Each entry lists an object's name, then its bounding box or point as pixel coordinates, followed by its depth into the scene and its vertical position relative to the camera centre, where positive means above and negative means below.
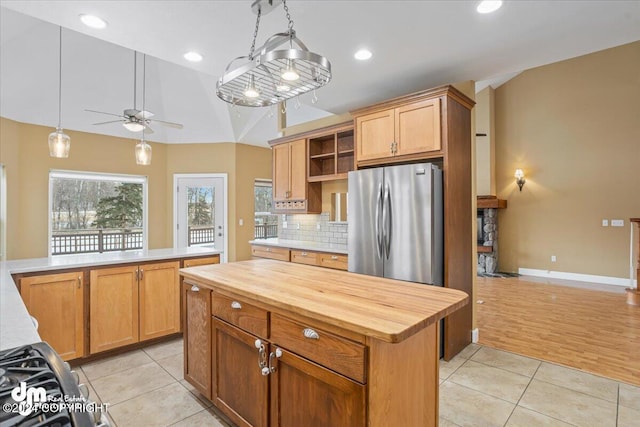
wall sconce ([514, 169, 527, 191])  6.91 +0.82
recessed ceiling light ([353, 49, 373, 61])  2.77 +1.44
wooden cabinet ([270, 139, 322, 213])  4.57 +0.51
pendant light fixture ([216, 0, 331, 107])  1.49 +0.74
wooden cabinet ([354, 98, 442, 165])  2.94 +0.82
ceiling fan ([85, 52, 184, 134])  3.39 +1.06
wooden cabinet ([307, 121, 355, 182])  4.18 +0.87
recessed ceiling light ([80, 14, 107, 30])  2.24 +1.41
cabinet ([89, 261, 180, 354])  2.85 -0.84
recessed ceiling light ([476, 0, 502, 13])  2.04 +1.37
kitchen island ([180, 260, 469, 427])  1.23 -0.61
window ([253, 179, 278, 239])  7.14 +0.14
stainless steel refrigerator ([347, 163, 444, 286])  2.81 -0.07
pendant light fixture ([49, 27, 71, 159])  2.40 +0.56
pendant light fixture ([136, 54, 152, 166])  2.98 +0.60
